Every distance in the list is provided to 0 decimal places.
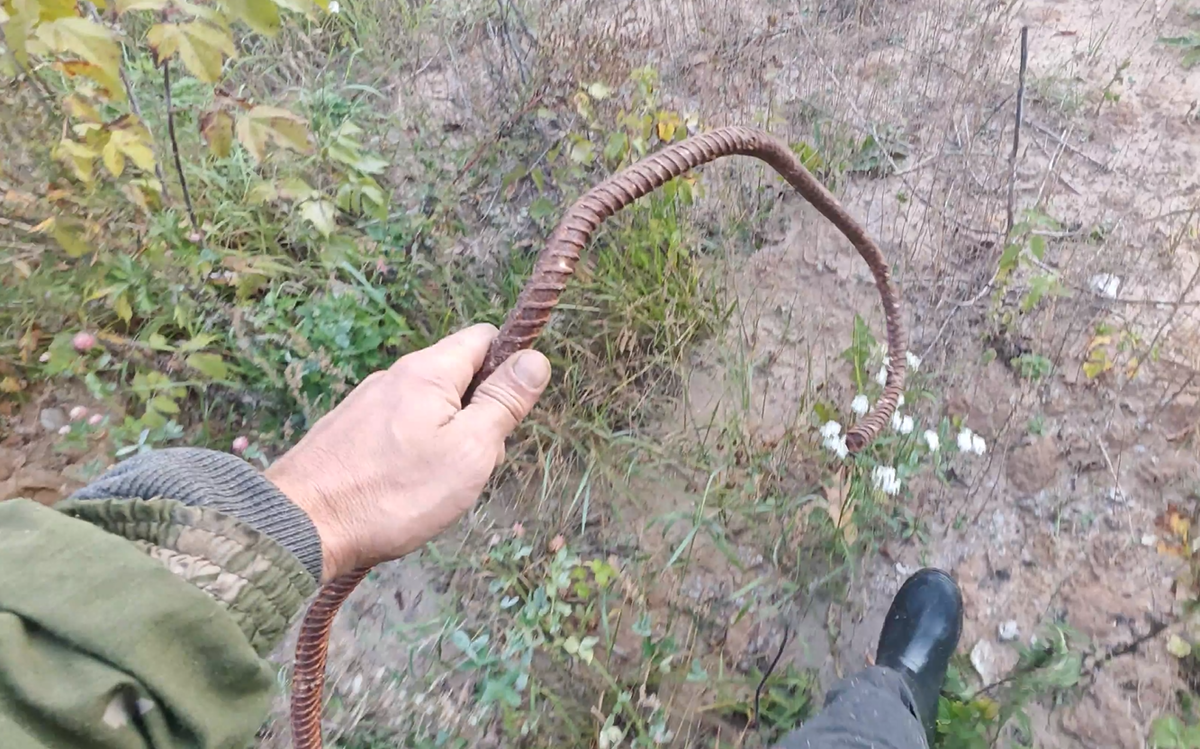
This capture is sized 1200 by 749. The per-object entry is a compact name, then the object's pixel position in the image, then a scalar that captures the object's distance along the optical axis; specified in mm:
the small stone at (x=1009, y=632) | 1457
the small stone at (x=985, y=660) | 1442
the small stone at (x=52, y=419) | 1625
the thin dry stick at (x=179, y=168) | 1518
